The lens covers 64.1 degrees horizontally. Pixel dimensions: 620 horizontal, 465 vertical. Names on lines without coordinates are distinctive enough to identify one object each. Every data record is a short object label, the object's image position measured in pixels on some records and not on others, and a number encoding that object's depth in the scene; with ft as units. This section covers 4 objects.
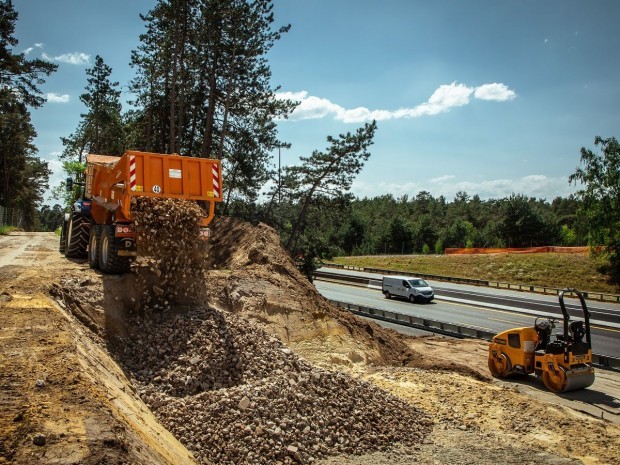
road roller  45.42
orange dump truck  35.01
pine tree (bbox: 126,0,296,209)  90.48
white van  113.60
